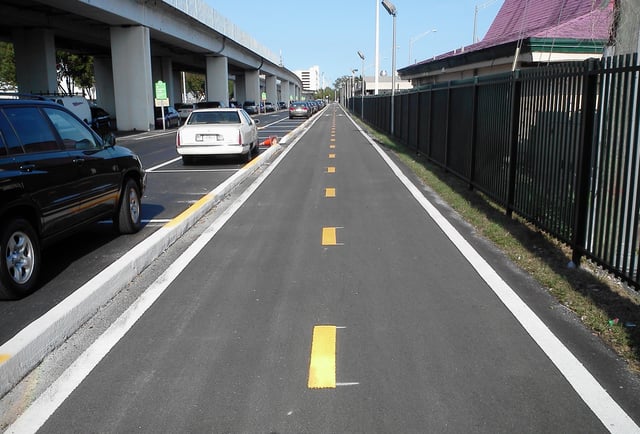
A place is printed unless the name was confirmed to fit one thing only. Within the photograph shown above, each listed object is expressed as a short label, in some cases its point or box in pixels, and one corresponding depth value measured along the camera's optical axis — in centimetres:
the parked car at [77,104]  2402
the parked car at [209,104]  3953
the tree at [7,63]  5416
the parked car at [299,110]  5578
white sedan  1566
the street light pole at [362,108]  5108
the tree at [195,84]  11400
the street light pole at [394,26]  2824
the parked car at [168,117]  4012
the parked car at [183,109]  4698
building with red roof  1855
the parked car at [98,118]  2926
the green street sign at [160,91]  3503
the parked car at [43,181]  524
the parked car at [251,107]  6694
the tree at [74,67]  5753
